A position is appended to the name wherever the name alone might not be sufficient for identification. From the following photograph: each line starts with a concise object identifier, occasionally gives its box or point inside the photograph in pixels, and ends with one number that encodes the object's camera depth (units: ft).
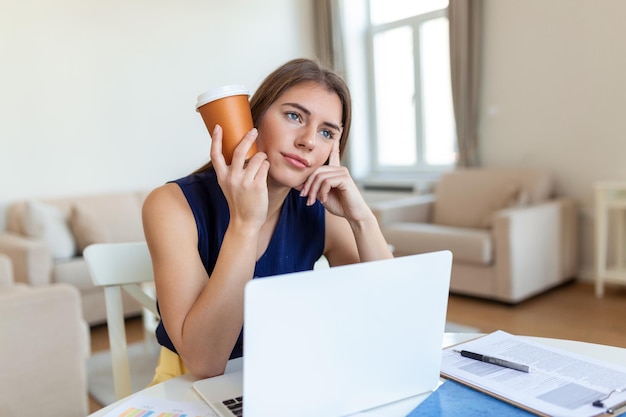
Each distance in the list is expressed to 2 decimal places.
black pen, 2.89
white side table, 11.80
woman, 3.06
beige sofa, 11.39
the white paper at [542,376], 2.52
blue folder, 2.51
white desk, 2.60
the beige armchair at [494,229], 11.66
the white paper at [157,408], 2.63
